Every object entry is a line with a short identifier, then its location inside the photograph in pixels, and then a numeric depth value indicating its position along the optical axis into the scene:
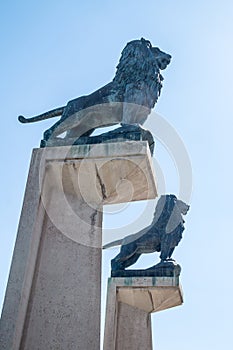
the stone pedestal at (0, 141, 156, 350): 4.40
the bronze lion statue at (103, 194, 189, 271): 8.00
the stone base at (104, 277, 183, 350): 7.23
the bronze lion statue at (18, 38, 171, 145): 5.55
